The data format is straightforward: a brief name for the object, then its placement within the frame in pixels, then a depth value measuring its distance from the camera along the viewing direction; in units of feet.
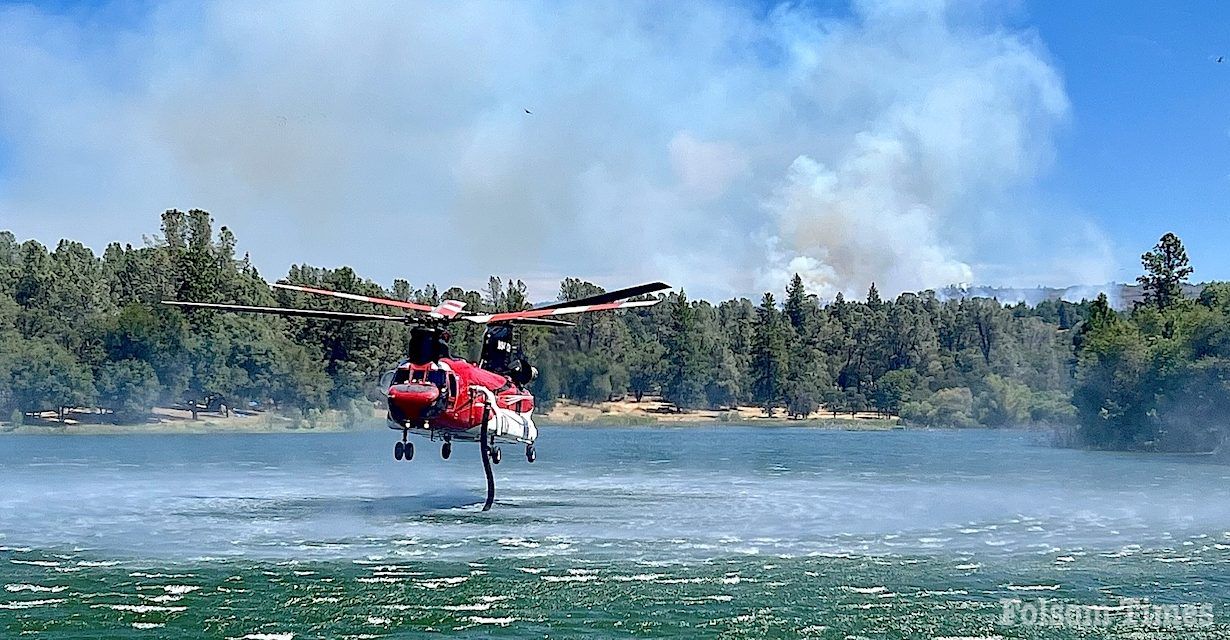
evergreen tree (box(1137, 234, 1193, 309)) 573.33
